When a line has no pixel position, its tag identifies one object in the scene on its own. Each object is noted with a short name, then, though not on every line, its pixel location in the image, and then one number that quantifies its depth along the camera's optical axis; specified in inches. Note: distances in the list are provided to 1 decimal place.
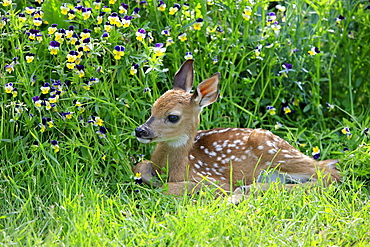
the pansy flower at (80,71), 340.9
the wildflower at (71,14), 349.7
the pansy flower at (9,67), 340.1
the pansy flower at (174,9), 378.0
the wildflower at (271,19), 409.7
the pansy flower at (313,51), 411.5
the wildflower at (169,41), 373.3
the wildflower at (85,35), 343.0
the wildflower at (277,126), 405.1
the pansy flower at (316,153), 378.2
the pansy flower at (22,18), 344.8
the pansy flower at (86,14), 346.3
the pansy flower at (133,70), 354.0
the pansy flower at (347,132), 382.7
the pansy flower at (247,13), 390.9
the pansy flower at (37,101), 333.4
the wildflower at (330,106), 417.3
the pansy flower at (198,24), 384.2
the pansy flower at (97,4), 356.8
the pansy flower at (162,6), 379.6
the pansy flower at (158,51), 350.3
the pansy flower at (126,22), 346.9
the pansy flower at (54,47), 340.2
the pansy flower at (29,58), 341.1
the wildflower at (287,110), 414.9
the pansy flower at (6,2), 346.7
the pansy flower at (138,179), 337.7
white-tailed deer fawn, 343.3
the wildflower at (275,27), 409.6
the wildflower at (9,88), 336.5
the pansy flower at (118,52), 346.6
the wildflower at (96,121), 343.0
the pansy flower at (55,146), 335.3
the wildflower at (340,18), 436.1
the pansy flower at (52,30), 347.6
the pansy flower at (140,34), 351.3
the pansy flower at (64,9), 355.3
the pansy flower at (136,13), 367.2
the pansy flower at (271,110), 407.5
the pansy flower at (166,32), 376.5
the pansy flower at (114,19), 343.6
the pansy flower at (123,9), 360.8
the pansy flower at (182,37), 386.6
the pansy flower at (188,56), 384.2
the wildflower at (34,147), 334.4
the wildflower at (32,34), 346.9
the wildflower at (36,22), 347.3
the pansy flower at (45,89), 337.7
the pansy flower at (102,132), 346.0
